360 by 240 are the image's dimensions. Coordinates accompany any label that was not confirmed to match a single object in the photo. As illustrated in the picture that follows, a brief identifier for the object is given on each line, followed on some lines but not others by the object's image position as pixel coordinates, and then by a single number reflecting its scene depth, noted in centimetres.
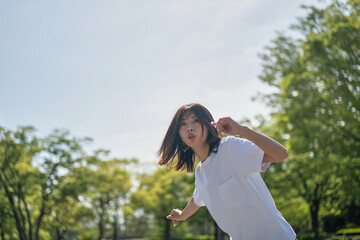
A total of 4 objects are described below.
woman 171
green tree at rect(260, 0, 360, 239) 1253
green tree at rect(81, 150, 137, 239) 3170
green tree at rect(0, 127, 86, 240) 1970
